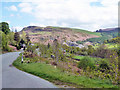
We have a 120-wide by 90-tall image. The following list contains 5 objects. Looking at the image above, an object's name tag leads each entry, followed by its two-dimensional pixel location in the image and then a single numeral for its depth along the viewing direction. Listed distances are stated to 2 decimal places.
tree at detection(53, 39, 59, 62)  15.70
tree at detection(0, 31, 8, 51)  33.78
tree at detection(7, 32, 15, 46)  48.77
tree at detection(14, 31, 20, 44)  54.12
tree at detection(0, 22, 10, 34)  51.13
